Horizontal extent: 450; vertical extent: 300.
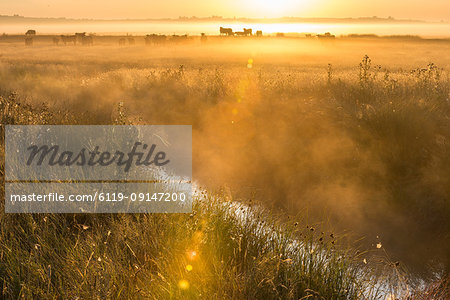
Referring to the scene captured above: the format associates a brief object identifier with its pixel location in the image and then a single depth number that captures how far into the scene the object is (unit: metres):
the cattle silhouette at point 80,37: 57.24
